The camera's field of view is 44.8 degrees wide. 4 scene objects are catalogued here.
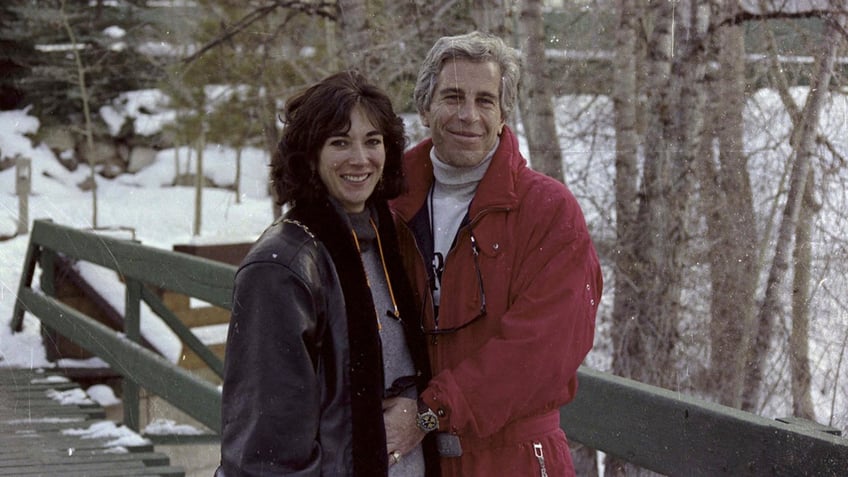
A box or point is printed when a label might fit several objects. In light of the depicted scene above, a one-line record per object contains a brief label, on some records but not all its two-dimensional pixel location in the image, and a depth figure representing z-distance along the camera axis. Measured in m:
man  2.13
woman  1.89
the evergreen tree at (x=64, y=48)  17.11
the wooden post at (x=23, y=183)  15.55
